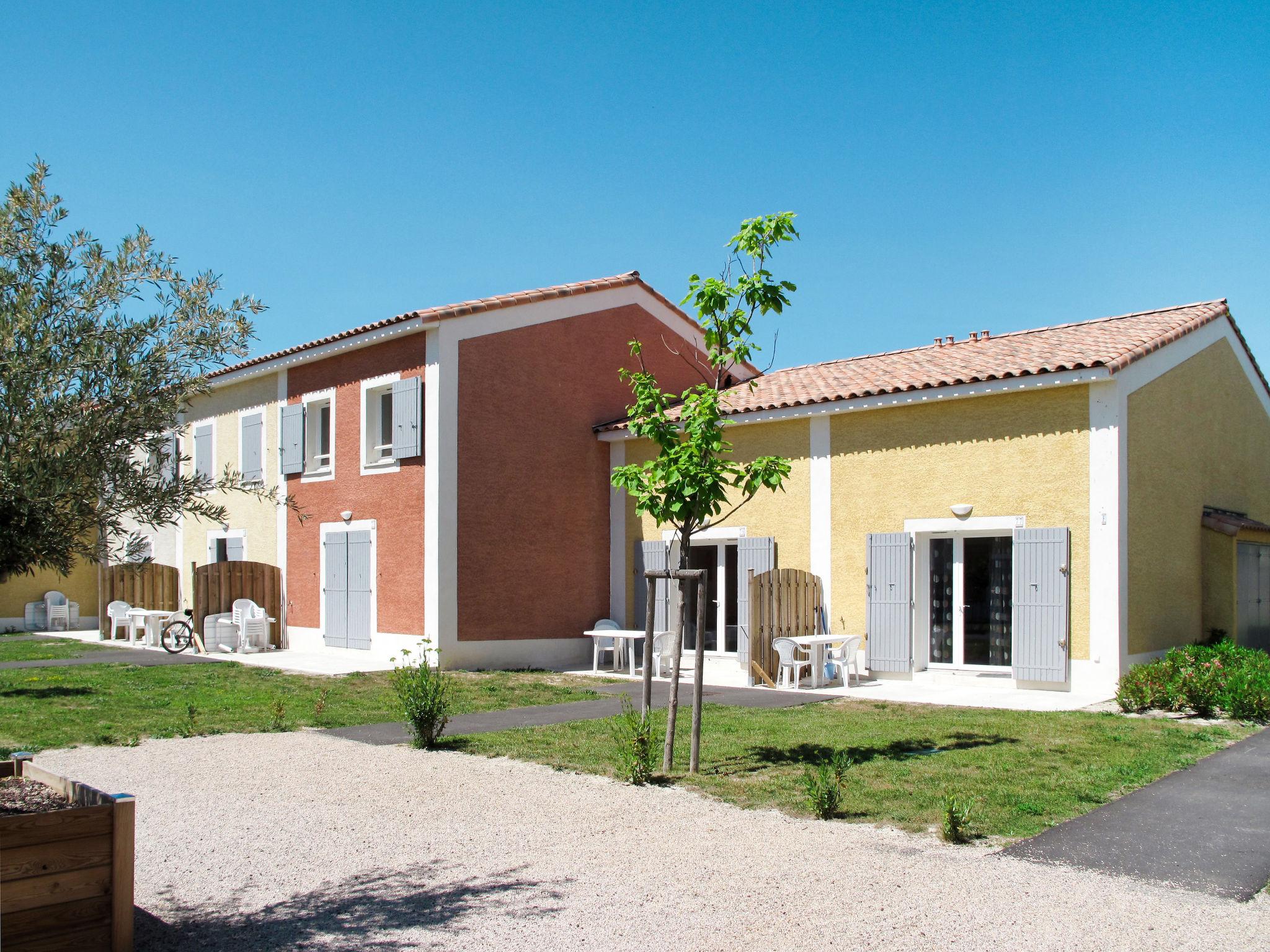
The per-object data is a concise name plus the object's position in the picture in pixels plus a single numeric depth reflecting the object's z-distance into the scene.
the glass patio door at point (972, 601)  13.42
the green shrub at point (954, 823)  5.94
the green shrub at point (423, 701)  9.05
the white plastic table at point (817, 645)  13.60
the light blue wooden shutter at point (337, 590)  17.61
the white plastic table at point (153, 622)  20.02
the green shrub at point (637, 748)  7.57
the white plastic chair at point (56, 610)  24.69
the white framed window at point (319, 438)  18.36
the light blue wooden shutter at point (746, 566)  14.98
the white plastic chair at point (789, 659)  13.62
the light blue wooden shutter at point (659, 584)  16.80
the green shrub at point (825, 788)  6.52
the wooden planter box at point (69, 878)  4.09
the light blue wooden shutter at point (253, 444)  20.02
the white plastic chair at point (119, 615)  21.06
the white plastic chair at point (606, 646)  16.22
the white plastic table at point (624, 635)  15.54
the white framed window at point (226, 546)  20.69
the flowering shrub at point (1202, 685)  10.58
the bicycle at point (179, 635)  18.55
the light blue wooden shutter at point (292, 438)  18.72
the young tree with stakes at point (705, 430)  8.07
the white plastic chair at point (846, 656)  13.65
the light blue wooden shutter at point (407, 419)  16.11
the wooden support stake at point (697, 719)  7.96
